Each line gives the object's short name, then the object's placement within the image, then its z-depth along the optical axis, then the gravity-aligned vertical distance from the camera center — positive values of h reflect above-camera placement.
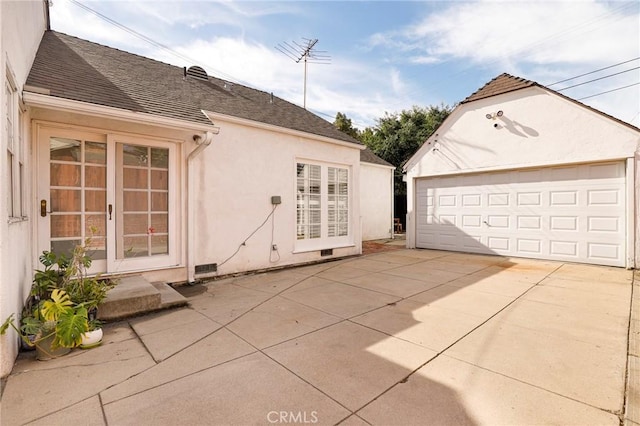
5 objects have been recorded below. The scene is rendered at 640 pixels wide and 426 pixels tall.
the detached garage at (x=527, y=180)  6.75 +0.83
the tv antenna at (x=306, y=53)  14.04 +7.97
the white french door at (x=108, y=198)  4.33 +0.14
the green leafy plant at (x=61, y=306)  2.74 -1.07
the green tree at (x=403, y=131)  18.11 +4.99
